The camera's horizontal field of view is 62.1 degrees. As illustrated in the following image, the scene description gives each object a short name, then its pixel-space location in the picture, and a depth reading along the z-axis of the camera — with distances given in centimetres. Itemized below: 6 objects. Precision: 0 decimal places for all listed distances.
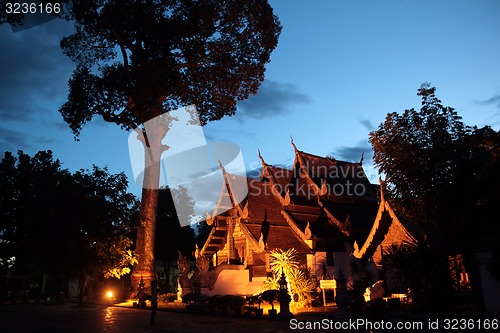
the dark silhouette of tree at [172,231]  4756
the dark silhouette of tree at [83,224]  2517
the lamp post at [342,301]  1389
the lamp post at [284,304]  1612
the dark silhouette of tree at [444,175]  1375
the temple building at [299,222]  2370
